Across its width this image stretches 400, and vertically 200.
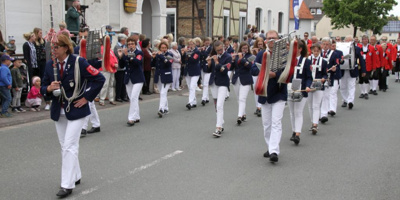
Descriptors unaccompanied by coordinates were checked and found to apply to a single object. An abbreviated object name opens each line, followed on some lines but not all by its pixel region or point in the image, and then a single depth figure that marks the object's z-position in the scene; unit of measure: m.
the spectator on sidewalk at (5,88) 10.68
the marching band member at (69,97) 5.54
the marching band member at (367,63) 15.49
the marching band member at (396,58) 20.53
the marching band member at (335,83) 11.03
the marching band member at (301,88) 8.38
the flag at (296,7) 26.29
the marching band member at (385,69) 17.86
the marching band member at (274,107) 7.09
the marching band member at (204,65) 13.69
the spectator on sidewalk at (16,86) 11.23
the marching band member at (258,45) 10.01
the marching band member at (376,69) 16.14
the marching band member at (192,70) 12.83
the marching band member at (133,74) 10.26
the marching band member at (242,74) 10.10
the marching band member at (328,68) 10.79
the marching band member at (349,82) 13.05
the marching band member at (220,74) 9.20
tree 57.12
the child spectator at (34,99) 11.64
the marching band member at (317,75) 9.73
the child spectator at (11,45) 12.91
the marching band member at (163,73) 11.60
